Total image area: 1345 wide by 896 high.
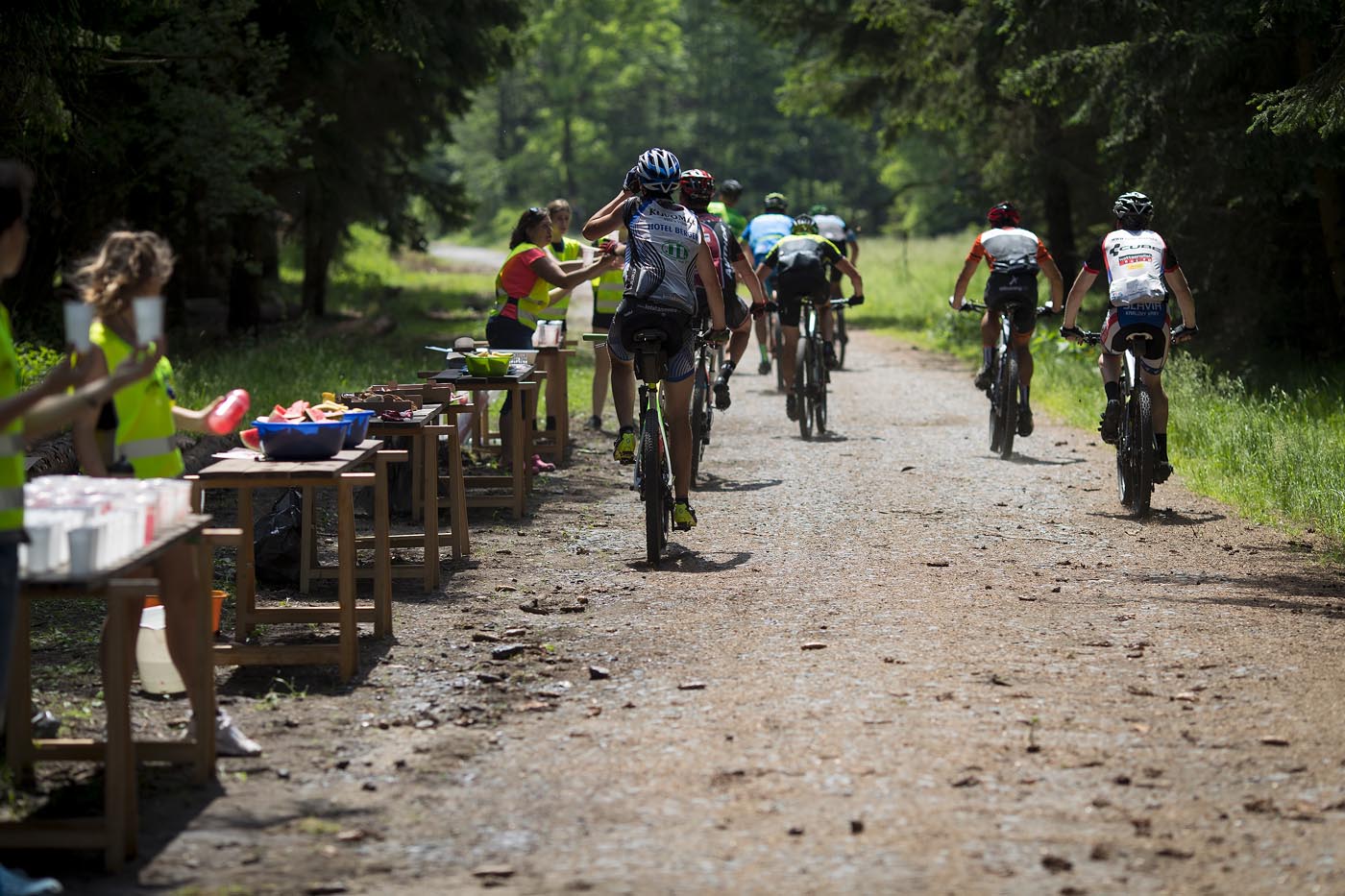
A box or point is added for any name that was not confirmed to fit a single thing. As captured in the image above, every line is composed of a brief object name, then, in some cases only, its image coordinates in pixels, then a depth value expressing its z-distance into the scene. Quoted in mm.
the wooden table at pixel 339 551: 13594
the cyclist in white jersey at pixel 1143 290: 22187
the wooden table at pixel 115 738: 9680
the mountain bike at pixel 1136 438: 22172
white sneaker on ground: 12086
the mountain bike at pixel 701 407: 25672
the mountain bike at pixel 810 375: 30734
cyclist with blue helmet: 19391
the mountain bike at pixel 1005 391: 28156
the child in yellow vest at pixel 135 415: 11234
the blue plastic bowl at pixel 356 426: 14837
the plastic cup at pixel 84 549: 9531
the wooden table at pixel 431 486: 17781
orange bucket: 14546
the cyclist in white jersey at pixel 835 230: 41687
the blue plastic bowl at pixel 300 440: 13937
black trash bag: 18250
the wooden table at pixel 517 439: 22531
